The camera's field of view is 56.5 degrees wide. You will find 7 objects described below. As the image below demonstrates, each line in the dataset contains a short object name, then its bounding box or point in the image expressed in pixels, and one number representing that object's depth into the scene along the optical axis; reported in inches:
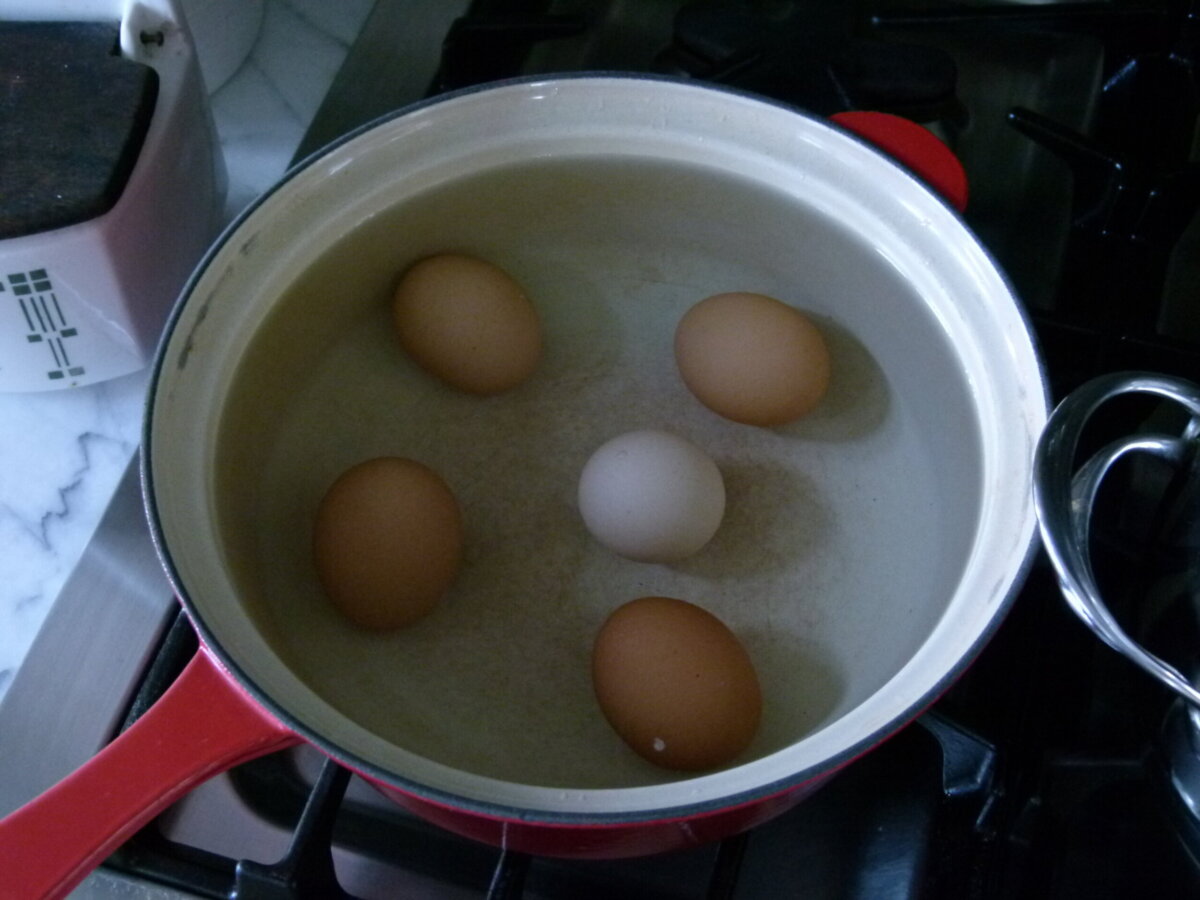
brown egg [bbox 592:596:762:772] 25.0
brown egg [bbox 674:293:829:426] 30.9
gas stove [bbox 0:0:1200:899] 25.0
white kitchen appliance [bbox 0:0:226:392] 26.7
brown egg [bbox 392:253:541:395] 31.0
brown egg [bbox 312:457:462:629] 27.2
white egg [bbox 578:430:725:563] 29.0
